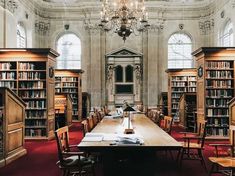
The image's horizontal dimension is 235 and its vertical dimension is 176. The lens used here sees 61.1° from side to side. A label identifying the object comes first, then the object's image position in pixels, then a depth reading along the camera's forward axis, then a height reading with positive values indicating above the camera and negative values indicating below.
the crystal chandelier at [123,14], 4.76 +1.90
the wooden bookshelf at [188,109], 6.59 -0.64
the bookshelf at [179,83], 8.54 +0.30
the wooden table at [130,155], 2.11 -0.71
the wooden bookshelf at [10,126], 3.51 -0.69
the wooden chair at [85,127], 2.93 -0.56
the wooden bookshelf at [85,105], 9.76 -0.75
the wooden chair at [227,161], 2.28 -0.86
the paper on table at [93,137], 2.35 -0.59
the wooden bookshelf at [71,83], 8.58 +0.29
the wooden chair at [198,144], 3.11 -0.90
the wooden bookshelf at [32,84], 5.28 +0.16
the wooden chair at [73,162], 2.27 -0.86
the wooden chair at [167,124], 3.54 -0.62
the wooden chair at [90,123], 3.47 -0.59
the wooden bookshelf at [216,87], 5.28 +0.07
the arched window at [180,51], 10.42 +2.03
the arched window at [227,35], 8.69 +2.47
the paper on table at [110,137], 2.41 -0.60
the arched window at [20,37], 8.96 +2.45
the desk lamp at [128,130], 2.72 -0.55
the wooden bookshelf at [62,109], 6.55 -0.63
